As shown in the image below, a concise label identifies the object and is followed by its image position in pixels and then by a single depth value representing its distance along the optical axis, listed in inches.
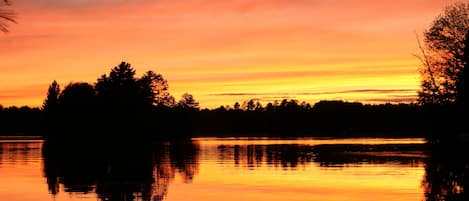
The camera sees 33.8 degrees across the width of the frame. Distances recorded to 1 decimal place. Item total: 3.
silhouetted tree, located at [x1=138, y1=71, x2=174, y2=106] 5674.2
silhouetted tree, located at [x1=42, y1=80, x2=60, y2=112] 5963.1
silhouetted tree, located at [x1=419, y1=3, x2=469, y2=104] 2172.7
